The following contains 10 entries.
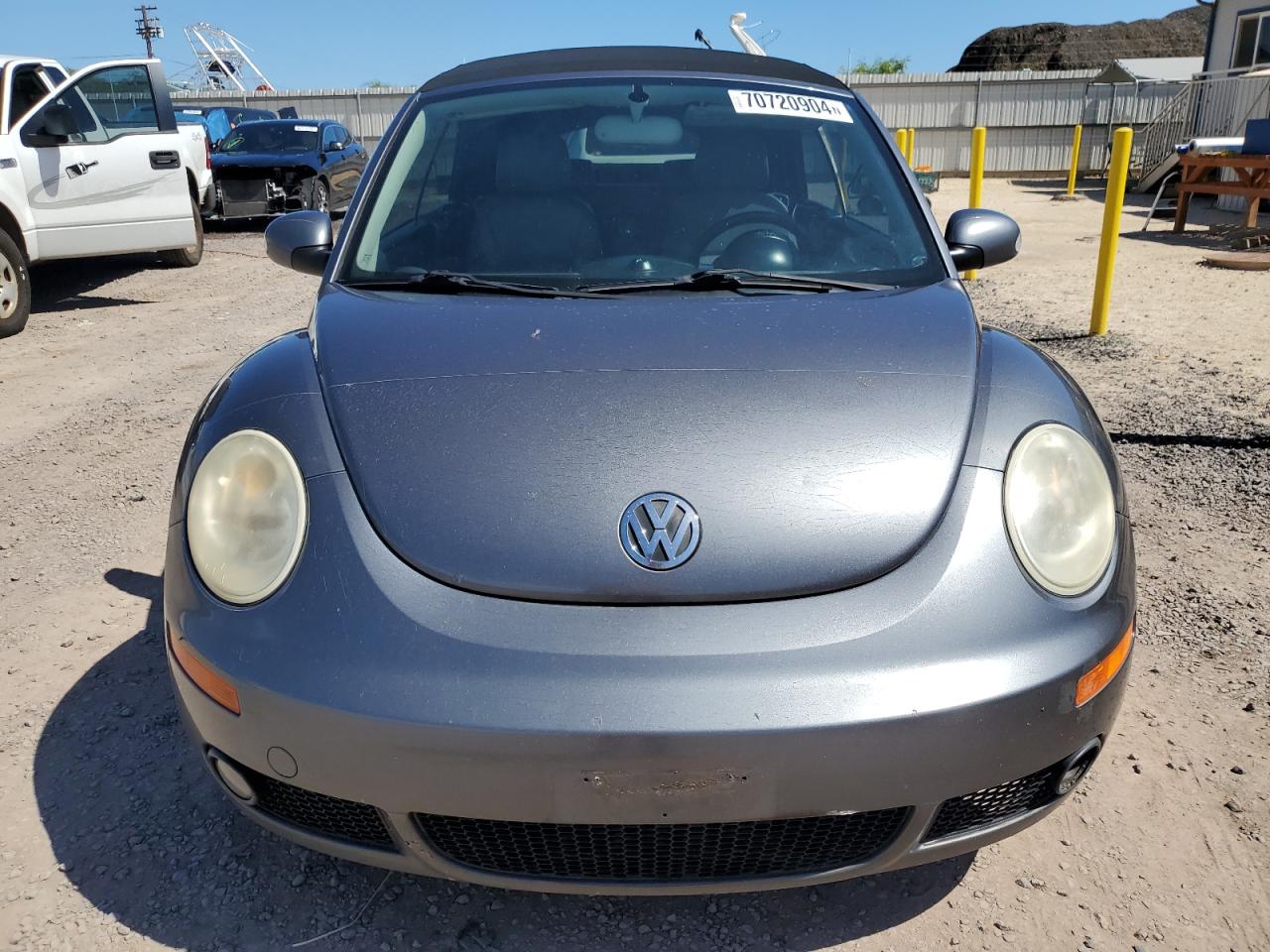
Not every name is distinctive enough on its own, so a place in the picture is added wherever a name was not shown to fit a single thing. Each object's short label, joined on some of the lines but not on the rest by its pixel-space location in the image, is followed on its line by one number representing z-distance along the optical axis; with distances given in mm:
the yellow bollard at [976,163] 7593
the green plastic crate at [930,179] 16234
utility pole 66025
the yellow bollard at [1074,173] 16766
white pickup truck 6938
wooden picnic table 10672
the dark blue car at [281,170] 11969
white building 17500
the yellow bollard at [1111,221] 6094
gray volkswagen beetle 1413
